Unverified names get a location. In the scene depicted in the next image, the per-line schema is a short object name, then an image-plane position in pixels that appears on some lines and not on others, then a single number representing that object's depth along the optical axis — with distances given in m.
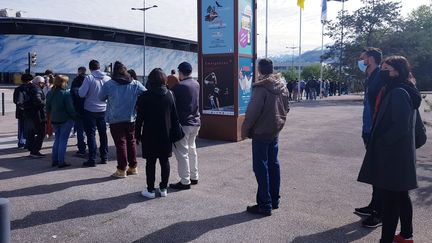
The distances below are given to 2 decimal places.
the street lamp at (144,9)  57.41
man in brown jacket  4.83
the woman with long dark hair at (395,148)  3.84
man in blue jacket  4.52
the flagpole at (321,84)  36.20
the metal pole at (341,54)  33.82
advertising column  10.04
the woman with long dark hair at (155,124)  5.49
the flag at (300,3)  27.05
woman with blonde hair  7.35
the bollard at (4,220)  2.73
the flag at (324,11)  32.53
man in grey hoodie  7.30
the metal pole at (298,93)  30.04
